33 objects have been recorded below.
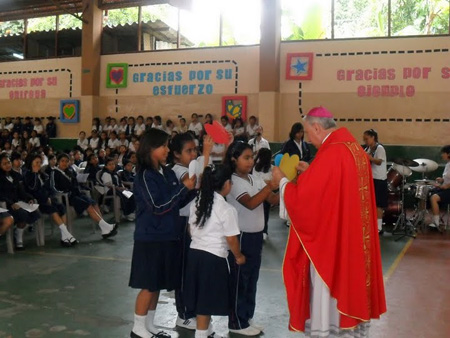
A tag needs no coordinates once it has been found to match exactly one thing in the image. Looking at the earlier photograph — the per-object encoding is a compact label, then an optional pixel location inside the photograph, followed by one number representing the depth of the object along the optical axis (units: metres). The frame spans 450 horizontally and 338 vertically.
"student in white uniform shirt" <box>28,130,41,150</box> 13.84
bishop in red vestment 2.71
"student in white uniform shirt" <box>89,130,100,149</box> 13.02
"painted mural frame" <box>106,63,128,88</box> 13.88
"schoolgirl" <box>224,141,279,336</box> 3.40
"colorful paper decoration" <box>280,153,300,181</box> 3.05
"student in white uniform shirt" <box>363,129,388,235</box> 7.11
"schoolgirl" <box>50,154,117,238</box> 6.78
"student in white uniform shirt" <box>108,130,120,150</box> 12.71
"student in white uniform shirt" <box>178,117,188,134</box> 12.81
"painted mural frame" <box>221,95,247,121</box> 12.48
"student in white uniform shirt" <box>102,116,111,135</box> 13.62
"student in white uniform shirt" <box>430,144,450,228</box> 7.72
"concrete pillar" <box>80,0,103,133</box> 13.95
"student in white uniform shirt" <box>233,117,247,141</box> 11.89
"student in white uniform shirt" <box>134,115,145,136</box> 13.22
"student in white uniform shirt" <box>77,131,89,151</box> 13.27
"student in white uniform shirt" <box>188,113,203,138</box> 12.62
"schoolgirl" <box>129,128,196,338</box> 3.14
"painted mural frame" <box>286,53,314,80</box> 11.87
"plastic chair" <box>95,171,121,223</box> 8.01
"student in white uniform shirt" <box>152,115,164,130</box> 13.05
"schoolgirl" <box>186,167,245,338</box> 3.05
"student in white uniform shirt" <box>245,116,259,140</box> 11.98
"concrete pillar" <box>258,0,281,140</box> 11.86
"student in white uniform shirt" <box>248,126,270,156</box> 9.91
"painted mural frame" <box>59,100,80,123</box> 14.30
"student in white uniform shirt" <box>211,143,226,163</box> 10.26
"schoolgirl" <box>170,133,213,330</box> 3.50
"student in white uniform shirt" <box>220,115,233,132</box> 11.98
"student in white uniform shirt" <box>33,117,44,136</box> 14.55
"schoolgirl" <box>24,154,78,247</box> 6.29
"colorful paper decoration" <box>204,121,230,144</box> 3.37
